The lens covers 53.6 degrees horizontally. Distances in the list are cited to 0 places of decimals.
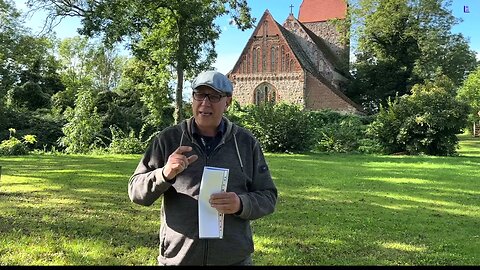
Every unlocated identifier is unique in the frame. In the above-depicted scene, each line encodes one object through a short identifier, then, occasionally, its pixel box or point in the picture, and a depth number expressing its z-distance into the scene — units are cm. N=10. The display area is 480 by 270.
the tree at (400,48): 4188
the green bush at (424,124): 2061
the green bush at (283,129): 2062
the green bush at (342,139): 2228
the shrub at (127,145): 1942
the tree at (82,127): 1961
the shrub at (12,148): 1775
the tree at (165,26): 1573
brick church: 4131
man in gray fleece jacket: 216
